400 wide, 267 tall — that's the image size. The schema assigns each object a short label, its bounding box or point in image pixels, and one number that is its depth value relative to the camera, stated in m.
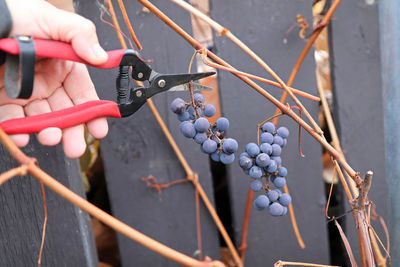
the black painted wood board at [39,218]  0.76
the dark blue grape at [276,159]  0.56
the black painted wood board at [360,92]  1.03
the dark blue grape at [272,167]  0.54
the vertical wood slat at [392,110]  0.65
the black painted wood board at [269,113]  0.98
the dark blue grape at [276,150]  0.56
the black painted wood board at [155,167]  0.90
